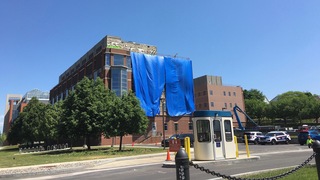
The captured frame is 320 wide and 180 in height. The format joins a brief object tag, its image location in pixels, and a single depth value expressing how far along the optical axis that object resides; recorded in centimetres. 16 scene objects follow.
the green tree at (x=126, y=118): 2906
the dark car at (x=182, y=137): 3685
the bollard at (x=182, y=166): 484
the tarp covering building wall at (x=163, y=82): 5362
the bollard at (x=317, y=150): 620
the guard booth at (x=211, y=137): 1486
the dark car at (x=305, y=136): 2988
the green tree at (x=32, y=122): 4991
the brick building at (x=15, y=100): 13725
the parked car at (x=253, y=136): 3802
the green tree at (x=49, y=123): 4353
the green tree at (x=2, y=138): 12524
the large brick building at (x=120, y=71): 5300
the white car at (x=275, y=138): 3553
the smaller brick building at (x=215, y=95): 8706
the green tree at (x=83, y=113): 3191
